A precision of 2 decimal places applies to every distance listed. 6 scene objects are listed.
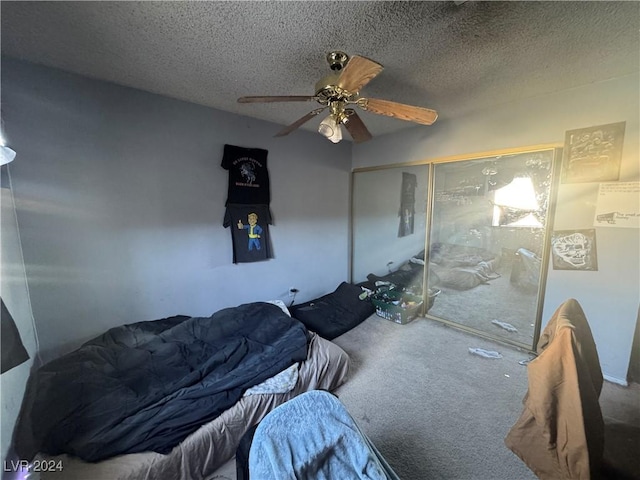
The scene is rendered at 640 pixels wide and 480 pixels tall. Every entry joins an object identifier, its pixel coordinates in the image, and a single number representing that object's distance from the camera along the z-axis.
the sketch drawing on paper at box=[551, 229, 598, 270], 2.07
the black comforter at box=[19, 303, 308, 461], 1.25
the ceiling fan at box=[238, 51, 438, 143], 1.34
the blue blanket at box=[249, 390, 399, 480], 0.87
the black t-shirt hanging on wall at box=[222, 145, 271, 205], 2.63
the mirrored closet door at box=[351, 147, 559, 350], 2.36
